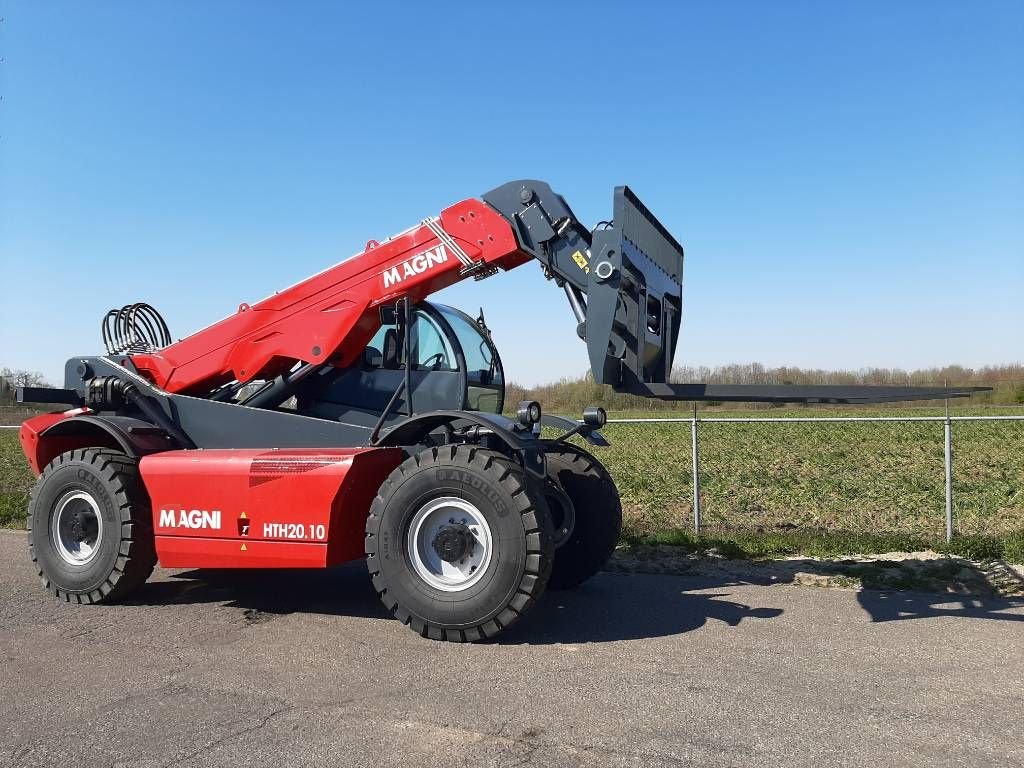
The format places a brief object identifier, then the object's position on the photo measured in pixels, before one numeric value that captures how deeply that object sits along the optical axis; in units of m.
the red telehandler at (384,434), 5.66
